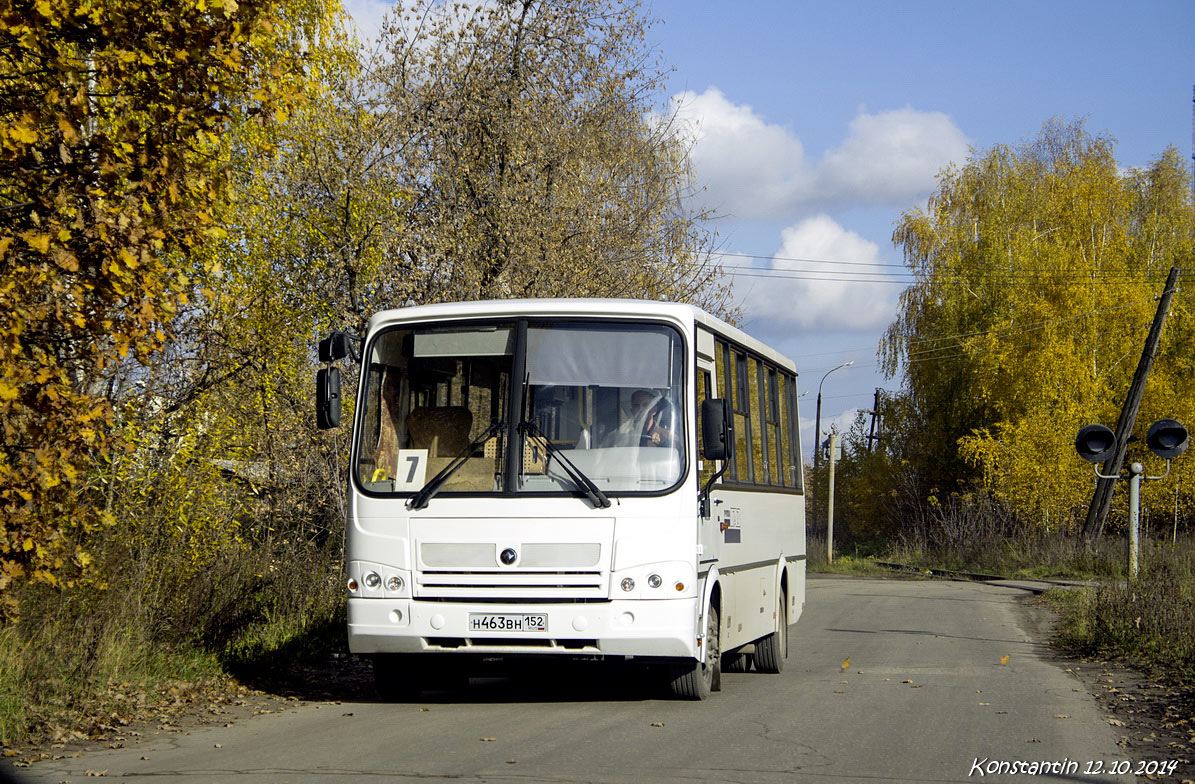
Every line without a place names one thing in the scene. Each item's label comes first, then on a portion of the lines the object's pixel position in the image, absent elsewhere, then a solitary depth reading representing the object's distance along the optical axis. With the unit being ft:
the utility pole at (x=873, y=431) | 234.83
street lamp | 250.96
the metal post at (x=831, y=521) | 167.94
